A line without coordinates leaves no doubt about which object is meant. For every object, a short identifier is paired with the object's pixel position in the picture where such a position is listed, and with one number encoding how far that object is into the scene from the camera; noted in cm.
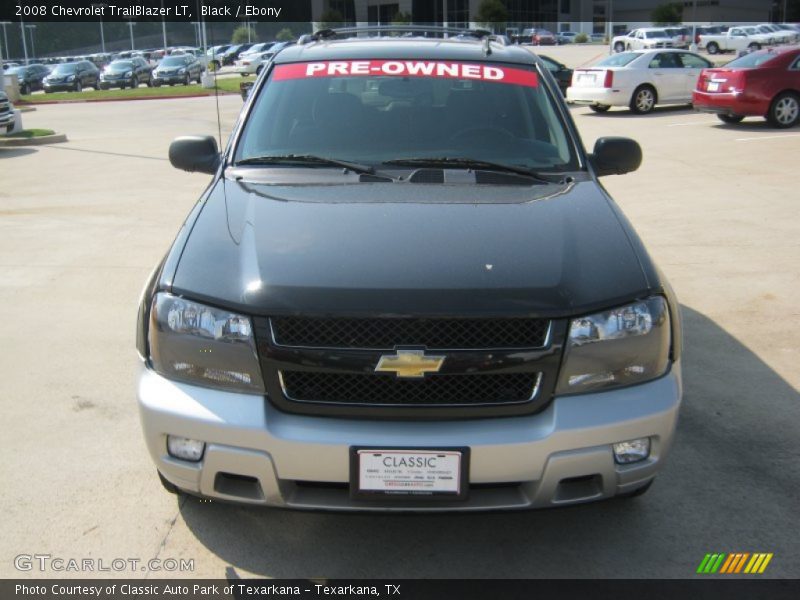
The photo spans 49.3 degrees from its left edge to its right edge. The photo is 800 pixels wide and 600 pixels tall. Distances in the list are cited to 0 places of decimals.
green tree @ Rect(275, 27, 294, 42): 8428
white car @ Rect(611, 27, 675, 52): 5341
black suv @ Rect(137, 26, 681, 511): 278
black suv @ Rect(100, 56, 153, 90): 4150
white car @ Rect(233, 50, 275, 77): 4455
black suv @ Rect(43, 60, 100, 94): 4025
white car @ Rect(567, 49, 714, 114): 1933
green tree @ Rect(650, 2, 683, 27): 7194
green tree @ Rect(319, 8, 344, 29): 5931
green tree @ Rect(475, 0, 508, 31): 5978
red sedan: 1603
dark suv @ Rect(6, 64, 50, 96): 4259
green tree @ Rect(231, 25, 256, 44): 8825
